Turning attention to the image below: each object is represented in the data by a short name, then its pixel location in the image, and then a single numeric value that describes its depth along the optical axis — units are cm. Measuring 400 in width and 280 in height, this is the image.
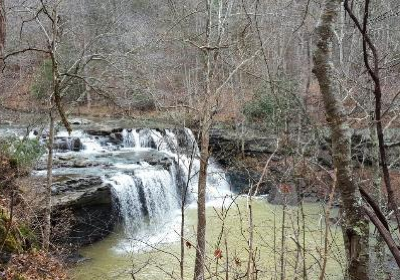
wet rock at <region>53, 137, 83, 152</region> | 1848
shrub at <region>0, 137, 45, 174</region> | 1141
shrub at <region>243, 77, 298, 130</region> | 1867
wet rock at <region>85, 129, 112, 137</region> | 1975
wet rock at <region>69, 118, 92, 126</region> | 2239
